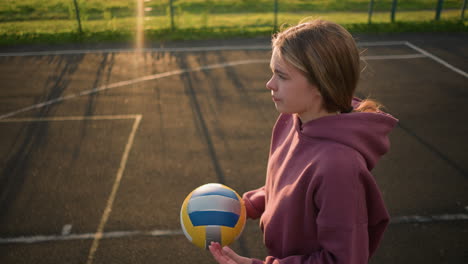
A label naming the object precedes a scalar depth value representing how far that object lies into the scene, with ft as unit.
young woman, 5.87
